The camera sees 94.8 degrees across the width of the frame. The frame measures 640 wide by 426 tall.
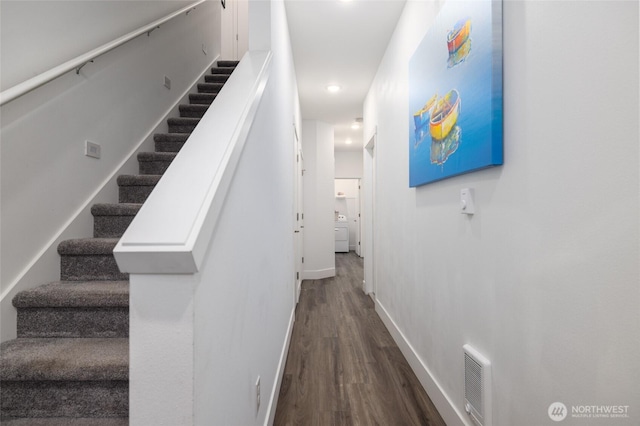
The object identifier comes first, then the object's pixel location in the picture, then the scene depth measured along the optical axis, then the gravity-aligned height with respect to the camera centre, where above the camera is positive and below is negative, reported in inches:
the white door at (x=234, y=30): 183.2 +119.7
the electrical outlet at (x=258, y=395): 47.6 -29.9
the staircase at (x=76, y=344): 39.6 -20.5
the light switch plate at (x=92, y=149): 67.3 +14.7
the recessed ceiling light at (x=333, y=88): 150.7 +64.1
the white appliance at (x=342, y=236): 348.2 -29.6
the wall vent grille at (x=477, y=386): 46.9 -29.5
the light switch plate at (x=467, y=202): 52.2 +1.6
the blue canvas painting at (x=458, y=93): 44.0 +22.1
